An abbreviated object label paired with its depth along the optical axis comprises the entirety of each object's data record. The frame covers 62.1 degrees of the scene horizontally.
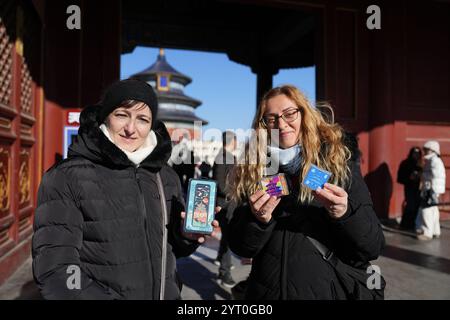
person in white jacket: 6.68
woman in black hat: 1.47
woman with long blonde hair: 1.56
